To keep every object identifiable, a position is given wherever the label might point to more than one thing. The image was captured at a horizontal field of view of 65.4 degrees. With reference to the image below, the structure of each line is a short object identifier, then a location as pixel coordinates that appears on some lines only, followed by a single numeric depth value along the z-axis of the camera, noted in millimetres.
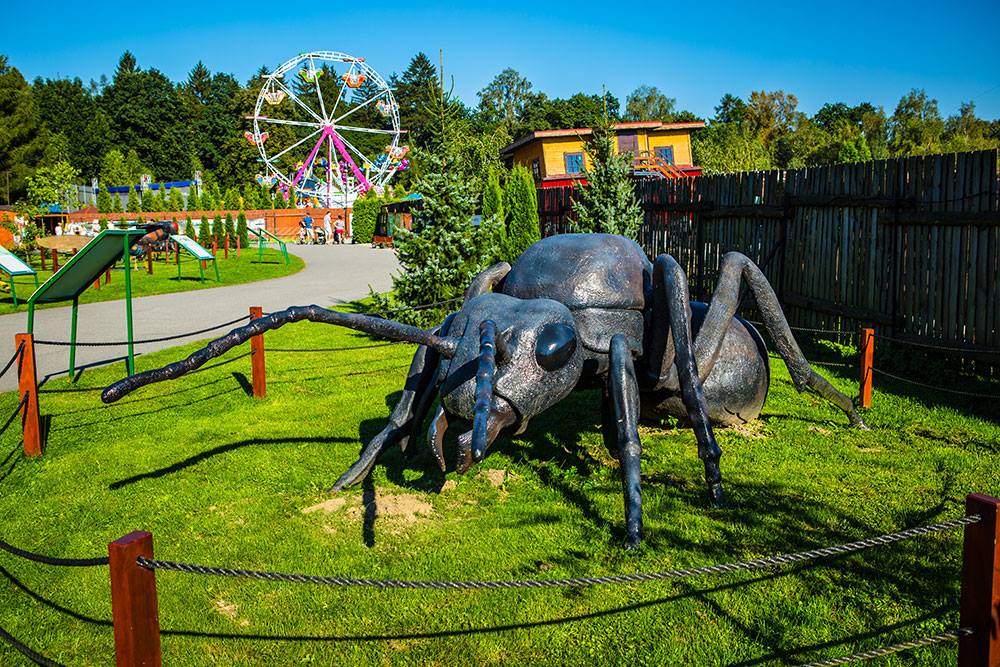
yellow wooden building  38188
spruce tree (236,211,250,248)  38225
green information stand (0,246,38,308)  14680
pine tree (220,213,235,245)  38594
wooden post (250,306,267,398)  8864
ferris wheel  47062
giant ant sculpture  3748
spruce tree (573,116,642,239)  13695
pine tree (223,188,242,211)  54719
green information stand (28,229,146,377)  8523
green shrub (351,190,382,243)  47688
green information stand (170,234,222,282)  21938
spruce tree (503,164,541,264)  17688
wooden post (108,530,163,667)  2553
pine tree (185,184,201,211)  52516
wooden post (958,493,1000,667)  2770
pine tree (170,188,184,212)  53447
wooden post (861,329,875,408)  7851
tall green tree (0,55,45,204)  58312
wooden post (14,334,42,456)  6746
